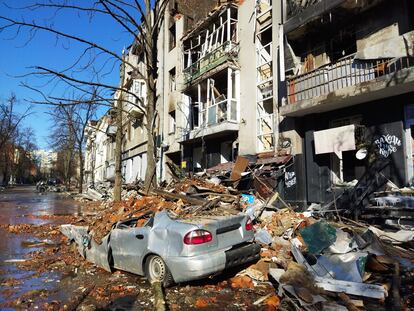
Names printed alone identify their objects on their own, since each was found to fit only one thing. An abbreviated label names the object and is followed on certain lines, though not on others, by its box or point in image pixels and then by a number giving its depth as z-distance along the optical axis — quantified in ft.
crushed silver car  17.10
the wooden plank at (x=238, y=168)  46.34
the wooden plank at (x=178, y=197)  29.87
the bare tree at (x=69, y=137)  118.86
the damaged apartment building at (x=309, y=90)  34.04
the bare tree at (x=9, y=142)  134.00
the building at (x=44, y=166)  387.92
